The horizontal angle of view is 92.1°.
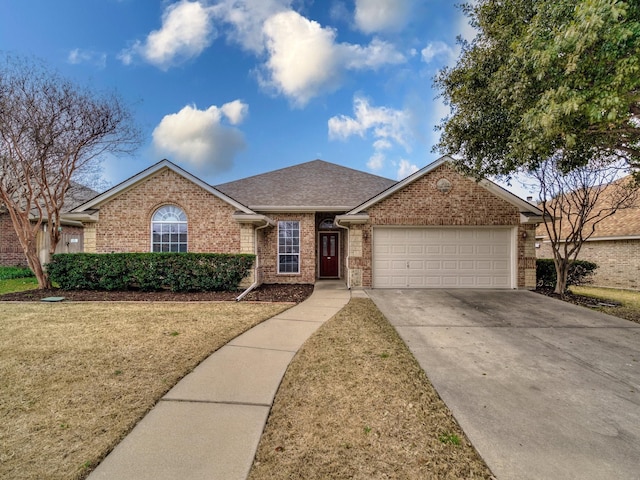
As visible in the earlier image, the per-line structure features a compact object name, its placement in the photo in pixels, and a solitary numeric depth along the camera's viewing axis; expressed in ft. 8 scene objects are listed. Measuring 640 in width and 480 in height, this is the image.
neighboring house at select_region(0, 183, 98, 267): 52.70
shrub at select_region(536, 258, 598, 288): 39.22
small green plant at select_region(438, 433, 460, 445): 9.11
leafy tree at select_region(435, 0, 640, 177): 15.05
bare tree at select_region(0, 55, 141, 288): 35.01
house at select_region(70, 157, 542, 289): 36.94
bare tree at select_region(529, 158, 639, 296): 33.55
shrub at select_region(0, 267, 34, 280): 46.52
